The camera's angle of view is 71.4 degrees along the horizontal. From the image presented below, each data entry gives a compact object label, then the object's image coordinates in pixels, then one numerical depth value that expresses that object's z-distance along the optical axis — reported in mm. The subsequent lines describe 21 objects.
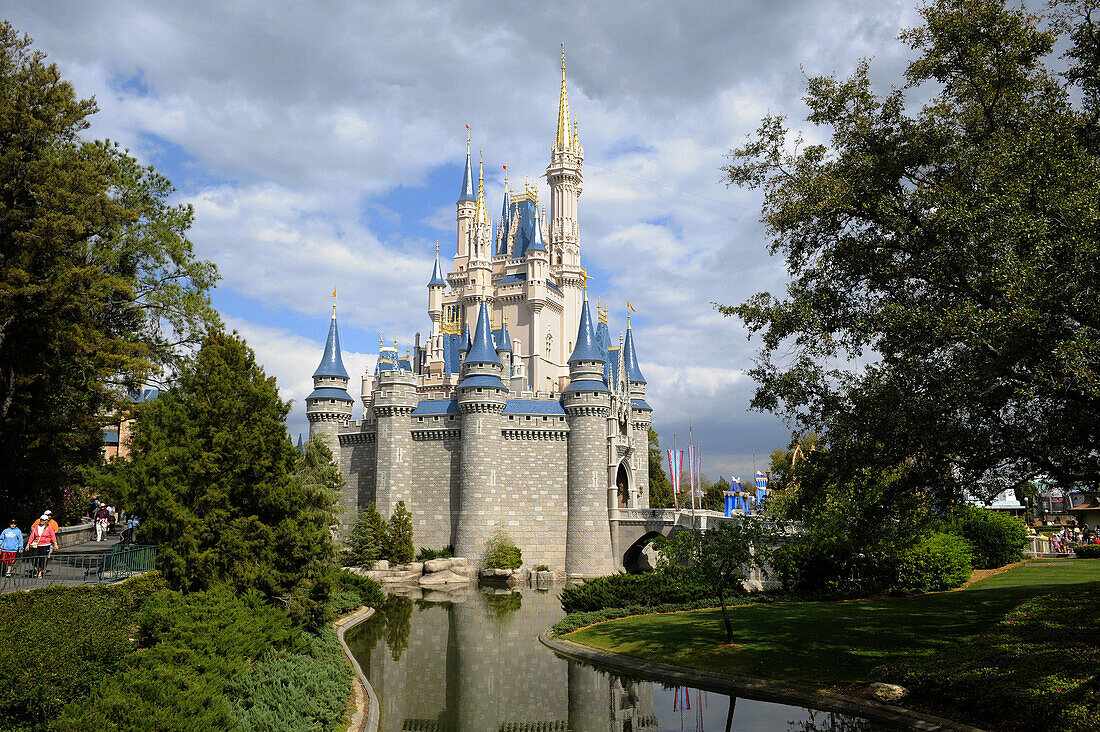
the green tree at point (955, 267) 11617
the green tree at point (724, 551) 19312
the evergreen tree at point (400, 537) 45281
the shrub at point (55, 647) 9852
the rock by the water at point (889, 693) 13602
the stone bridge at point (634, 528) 45188
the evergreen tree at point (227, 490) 16547
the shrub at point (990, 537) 32562
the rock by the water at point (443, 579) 42203
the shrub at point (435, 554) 46562
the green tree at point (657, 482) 68750
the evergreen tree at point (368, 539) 43688
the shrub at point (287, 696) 11484
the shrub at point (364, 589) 30473
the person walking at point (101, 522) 25897
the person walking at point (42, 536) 17031
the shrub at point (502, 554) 43750
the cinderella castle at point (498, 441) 46594
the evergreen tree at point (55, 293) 18547
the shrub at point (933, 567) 26094
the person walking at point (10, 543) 15166
